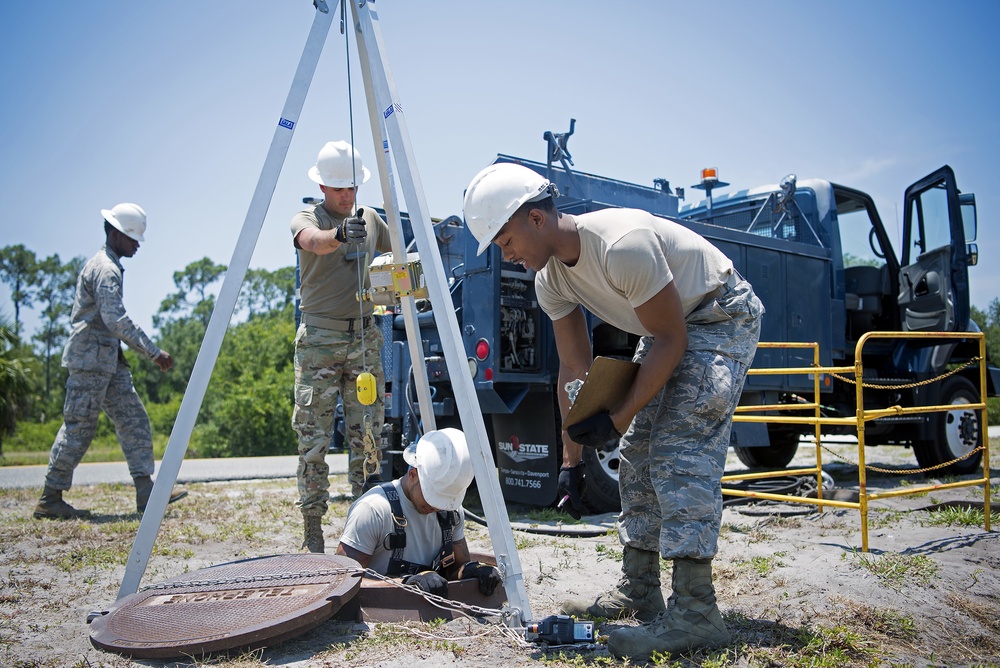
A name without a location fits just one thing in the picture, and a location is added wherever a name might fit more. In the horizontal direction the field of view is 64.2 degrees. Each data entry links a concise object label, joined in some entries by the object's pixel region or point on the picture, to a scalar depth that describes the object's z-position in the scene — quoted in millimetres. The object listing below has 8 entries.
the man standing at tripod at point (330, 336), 4418
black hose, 5367
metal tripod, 2986
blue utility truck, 6020
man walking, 6070
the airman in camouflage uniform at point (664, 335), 2771
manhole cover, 2689
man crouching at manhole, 3410
